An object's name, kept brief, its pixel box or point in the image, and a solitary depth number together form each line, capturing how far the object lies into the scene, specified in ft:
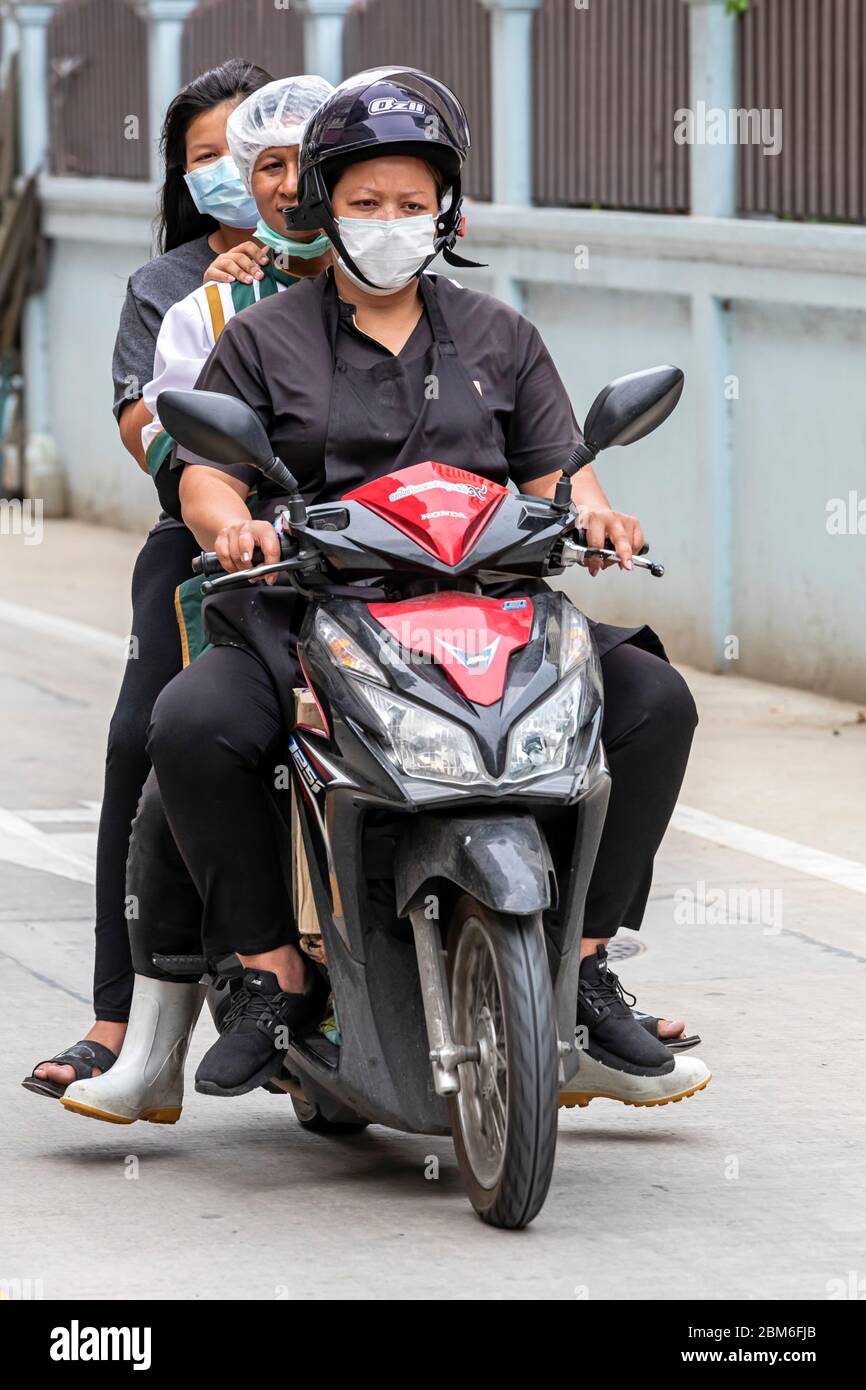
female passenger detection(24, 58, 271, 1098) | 30.55
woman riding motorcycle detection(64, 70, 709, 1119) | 26.86
